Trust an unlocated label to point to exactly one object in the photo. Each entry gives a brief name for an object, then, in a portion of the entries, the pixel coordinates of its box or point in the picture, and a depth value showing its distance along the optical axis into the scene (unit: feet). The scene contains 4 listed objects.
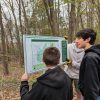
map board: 6.11
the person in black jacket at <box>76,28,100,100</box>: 6.16
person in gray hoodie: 9.16
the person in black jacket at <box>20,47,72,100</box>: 5.15
